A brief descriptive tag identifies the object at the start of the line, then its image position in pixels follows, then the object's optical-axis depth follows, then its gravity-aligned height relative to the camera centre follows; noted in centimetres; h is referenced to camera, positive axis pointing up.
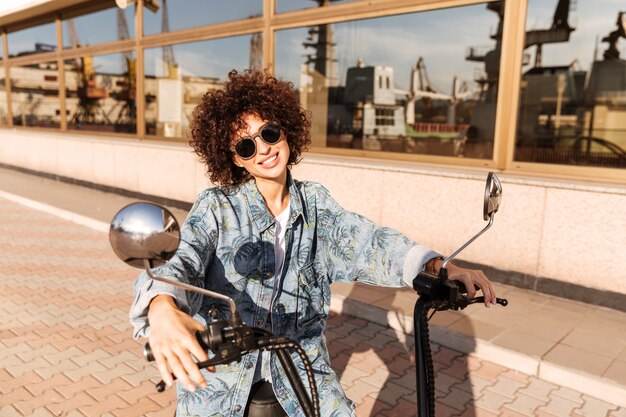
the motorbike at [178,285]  115 -38
